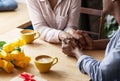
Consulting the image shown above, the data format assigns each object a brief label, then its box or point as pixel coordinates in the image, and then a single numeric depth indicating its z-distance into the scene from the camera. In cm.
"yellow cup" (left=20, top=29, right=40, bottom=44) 156
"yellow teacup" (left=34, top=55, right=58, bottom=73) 125
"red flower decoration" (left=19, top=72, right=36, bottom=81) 118
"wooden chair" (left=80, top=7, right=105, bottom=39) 246
